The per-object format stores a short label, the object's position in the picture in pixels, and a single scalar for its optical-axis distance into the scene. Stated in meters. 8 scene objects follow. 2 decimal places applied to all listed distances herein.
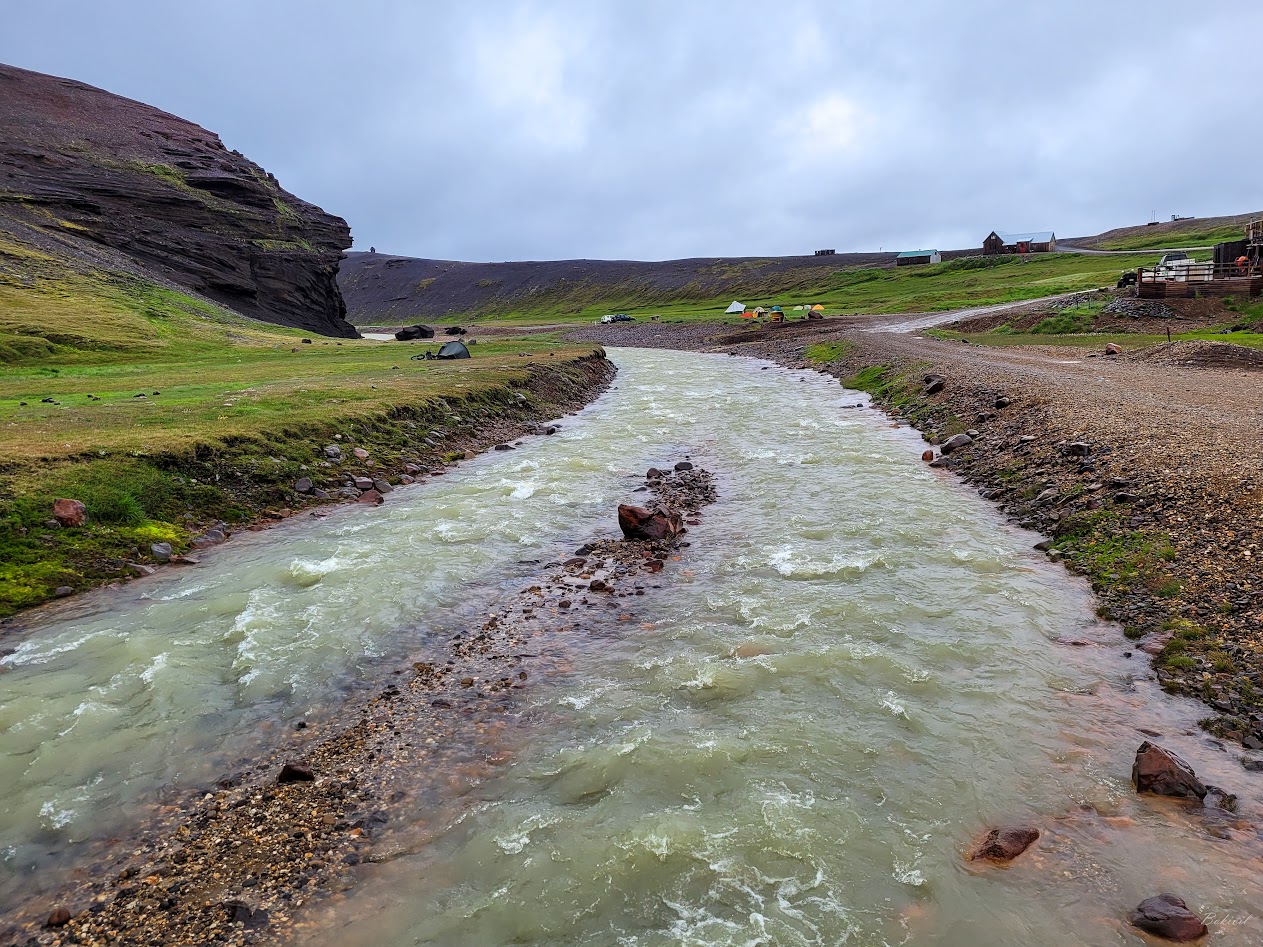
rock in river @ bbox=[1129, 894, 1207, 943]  5.51
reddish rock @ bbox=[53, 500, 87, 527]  13.65
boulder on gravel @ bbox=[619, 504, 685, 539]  15.41
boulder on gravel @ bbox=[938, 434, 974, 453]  22.55
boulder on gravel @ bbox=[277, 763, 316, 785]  7.69
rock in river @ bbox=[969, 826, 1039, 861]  6.43
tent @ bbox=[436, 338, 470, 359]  48.25
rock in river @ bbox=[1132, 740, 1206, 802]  7.01
